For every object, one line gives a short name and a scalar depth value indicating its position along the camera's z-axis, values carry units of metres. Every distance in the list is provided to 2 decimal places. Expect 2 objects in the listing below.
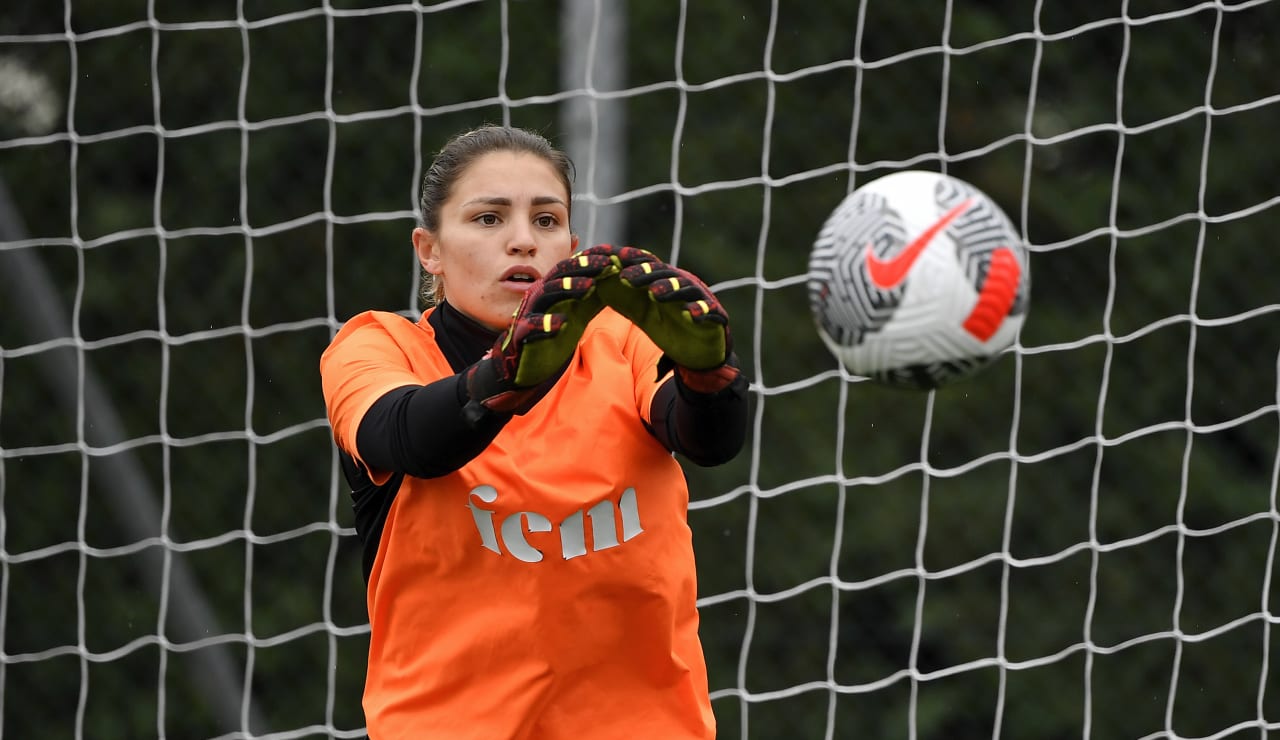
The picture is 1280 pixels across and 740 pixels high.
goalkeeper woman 14.54
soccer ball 14.37
